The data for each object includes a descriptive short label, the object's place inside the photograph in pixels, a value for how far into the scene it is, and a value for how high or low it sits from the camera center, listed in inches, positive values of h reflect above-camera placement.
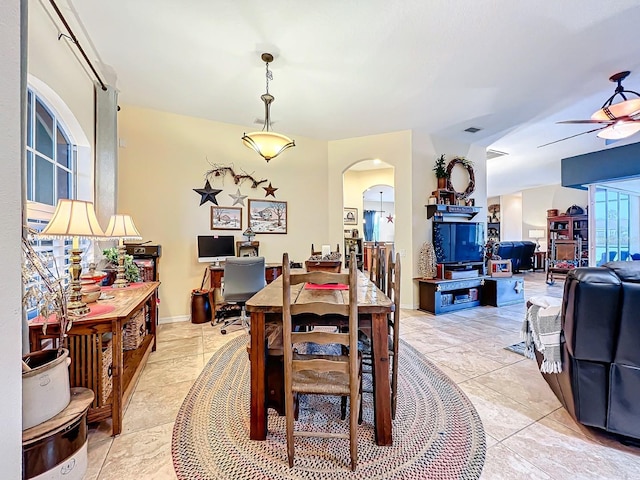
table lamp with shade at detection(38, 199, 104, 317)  65.9 +2.2
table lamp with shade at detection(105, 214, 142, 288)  94.5 +2.1
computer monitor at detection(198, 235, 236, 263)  162.6 -5.6
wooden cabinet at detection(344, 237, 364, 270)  301.4 -8.7
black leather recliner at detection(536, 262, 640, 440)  59.7 -23.6
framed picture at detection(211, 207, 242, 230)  172.7 +12.7
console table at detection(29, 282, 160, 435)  63.7 -26.3
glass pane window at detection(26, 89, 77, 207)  86.1 +29.0
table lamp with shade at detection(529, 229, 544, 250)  392.7 +5.1
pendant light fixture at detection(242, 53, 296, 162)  121.3 +42.8
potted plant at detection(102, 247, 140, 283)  109.2 -10.4
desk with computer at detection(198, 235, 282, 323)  158.9 -10.6
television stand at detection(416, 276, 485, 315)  177.3 -36.9
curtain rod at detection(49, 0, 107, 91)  80.6 +65.9
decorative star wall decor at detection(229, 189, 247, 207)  177.3 +26.0
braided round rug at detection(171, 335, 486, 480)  57.4 -47.6
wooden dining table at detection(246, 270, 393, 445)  64.6 -28.6
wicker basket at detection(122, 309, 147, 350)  102.2 -35.1
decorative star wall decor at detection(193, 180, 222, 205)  169.0 +27.5
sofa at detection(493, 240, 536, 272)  339.2 -17.8
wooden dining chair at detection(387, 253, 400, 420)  72.4 -25.7
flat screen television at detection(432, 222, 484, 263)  195.6 -2.1
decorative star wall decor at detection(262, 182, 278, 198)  185.5 +31.8
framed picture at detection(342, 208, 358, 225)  309.1 +24.8
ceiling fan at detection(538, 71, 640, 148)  121.4 +55.1
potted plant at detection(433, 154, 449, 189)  194.5 +46.4
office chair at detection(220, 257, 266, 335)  138.9 -20.3
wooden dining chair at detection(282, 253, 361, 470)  55.9 -24.9
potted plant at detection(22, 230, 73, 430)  45.0 -22.4
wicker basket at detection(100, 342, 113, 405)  67.2 -33.1
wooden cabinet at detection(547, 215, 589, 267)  322.7 +6.1
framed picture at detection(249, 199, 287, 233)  182.7 +14.8
